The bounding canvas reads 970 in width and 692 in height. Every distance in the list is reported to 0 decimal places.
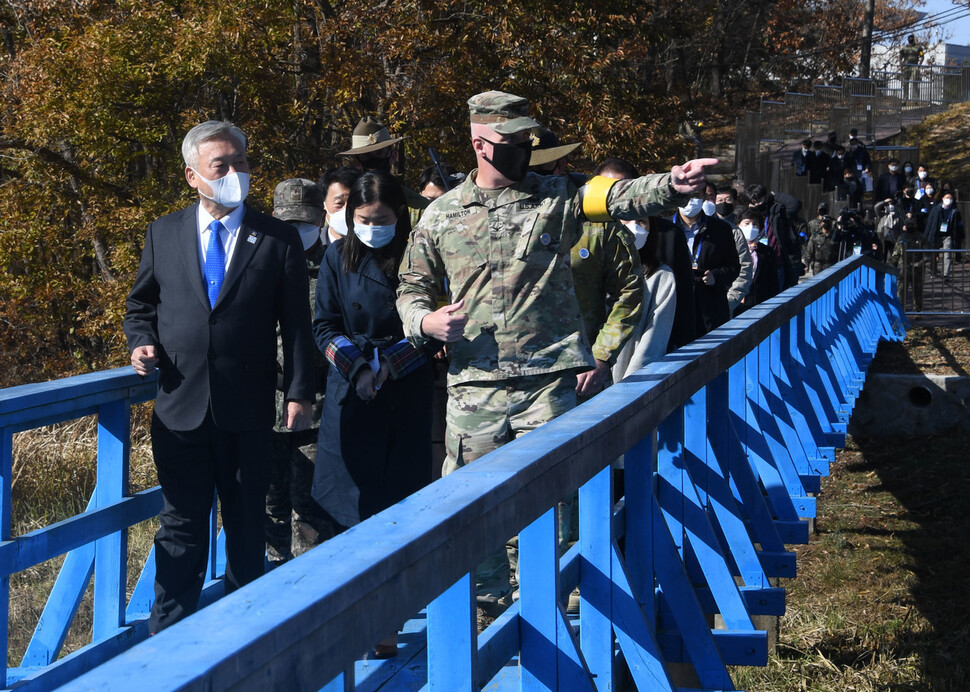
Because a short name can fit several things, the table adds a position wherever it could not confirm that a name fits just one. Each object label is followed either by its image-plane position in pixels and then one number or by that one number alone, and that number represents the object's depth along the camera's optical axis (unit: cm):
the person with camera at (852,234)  1884
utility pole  4622
